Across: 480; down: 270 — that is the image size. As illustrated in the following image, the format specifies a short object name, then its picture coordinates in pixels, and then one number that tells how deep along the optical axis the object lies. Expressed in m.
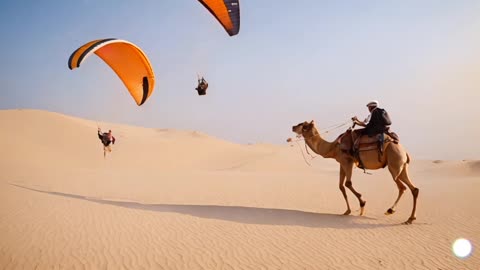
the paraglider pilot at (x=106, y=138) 22.17
